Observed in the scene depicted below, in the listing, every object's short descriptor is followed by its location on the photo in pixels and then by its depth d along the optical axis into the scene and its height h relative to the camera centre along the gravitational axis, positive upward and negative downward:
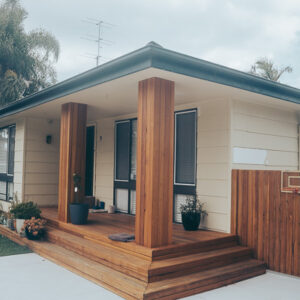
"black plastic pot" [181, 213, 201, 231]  5.37 -0.81
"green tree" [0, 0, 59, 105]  16.28 +5.12
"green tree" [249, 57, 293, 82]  17.17 +4.66
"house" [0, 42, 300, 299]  4.28 +0.34
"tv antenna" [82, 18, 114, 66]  13.92 +5.98
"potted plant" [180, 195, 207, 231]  5.37 -0.71
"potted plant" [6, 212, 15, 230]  6.92 -1.13
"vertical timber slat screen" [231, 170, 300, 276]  4.60 -0.68
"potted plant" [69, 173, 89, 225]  5.93 -0.80
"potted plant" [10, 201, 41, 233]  6.45 -0.90
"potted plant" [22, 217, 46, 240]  5.97 -1.08
